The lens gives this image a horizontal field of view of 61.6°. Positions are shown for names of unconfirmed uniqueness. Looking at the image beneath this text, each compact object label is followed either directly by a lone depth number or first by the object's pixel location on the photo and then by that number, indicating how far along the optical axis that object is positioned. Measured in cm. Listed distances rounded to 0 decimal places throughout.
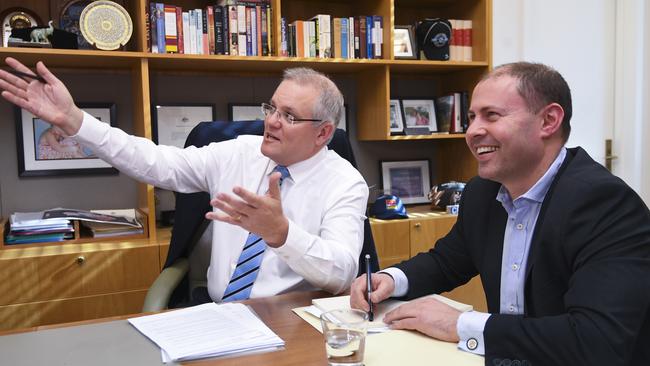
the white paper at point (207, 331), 102
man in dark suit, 99
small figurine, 233
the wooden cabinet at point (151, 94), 218
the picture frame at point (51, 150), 259
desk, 98
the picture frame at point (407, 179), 329
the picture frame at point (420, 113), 321
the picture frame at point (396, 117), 310
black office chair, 176
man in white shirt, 145
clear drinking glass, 95
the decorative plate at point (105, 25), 236
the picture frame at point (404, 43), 298
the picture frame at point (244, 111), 294
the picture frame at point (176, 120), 279
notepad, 118
